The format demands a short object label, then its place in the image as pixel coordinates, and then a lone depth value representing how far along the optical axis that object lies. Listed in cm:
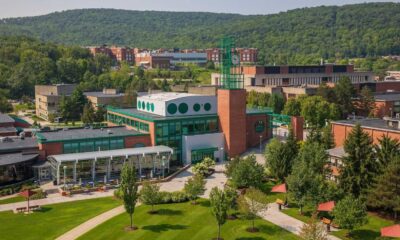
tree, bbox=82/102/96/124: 9294
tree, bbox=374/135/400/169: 4416
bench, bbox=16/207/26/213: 4522
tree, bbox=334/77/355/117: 9706
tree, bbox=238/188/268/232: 3962
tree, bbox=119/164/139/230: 3916
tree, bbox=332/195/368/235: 3672
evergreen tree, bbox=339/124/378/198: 4350
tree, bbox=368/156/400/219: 4016
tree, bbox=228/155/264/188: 4875
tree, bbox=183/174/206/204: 4582
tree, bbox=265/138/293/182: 5103
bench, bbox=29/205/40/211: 4556
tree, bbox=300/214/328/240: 3234
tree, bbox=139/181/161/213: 4400
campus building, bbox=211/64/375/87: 12190
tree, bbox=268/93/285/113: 10142
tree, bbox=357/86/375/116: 9656
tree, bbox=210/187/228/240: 3684
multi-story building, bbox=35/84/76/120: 11038
